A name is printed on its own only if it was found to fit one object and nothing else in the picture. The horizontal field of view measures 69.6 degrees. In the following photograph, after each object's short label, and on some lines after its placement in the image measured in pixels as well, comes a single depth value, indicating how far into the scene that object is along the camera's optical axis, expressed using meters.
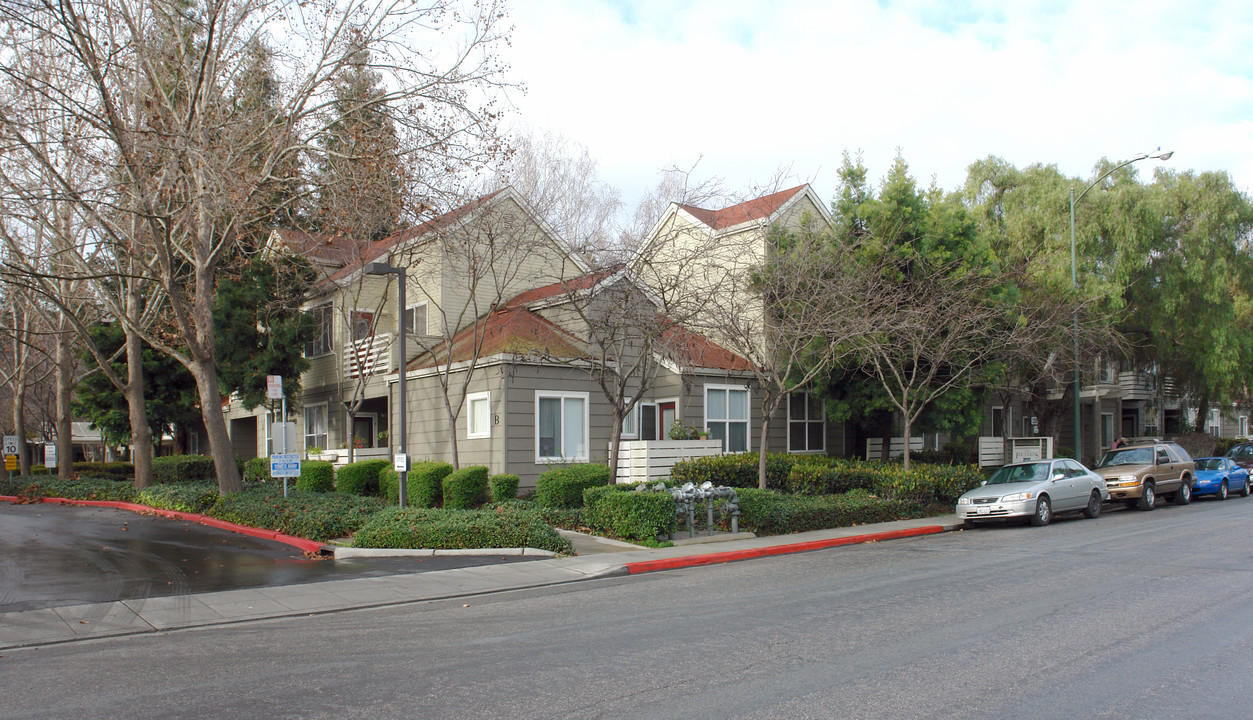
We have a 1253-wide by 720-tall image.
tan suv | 22.05
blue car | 25.70
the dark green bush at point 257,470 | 27.33
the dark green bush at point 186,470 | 29.25
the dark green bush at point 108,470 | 37.62
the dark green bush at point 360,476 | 22.48
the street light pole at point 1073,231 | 23.33
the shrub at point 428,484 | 20.08
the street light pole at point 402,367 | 15.71
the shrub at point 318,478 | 23.52
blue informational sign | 17.80
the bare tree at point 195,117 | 15.76
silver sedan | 18.34
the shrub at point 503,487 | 19.42
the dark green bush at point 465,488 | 19.06
